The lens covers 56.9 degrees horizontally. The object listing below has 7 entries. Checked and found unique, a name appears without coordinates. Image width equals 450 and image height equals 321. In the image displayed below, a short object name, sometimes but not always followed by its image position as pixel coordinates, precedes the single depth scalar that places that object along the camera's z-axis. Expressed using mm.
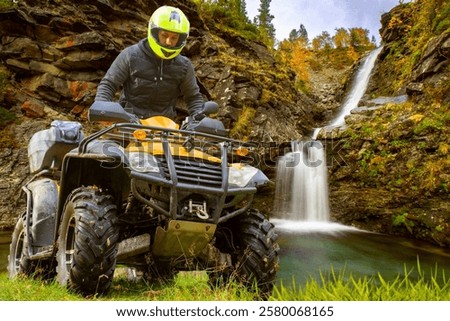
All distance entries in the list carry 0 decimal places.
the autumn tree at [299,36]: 41812
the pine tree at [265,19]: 32625
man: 3783
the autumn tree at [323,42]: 41578
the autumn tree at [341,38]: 37906
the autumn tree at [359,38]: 34188
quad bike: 2924
